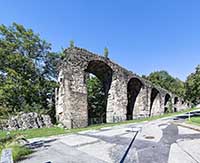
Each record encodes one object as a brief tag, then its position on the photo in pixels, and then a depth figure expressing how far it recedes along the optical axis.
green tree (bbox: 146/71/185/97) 52.13
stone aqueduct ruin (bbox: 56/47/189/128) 16.67
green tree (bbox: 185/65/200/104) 18.81
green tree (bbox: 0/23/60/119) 19.38
